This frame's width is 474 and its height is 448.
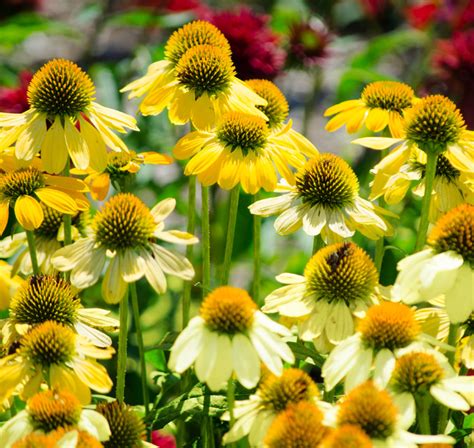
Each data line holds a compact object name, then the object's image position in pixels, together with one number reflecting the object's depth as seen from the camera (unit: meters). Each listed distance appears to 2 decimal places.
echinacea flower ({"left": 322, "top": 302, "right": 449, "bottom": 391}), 1.71
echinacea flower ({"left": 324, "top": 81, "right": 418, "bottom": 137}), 1.89
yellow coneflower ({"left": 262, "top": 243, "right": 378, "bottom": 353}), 1.76
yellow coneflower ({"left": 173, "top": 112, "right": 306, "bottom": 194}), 1.82
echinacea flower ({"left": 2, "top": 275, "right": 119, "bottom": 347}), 1.78
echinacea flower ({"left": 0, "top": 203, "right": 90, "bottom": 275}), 1.89
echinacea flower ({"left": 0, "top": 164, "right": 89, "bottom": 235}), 1.80
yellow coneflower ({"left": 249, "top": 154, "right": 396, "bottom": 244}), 1.82
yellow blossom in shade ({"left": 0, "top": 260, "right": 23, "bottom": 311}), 1.86
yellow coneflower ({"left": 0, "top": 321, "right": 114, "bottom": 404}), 1.73
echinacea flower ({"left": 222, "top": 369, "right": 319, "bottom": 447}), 1.70
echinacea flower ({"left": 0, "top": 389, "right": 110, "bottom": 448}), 1.69
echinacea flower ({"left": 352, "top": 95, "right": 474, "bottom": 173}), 1.82
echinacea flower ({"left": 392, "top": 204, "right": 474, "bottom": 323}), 1.72
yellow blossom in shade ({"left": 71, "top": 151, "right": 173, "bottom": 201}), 1.87
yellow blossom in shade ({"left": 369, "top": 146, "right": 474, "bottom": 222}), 1.83
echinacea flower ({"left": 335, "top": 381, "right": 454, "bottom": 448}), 1.67
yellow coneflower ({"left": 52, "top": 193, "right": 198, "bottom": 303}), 1.74
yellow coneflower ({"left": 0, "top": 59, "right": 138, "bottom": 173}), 1.82
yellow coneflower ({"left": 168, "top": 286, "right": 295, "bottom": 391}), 1.69
